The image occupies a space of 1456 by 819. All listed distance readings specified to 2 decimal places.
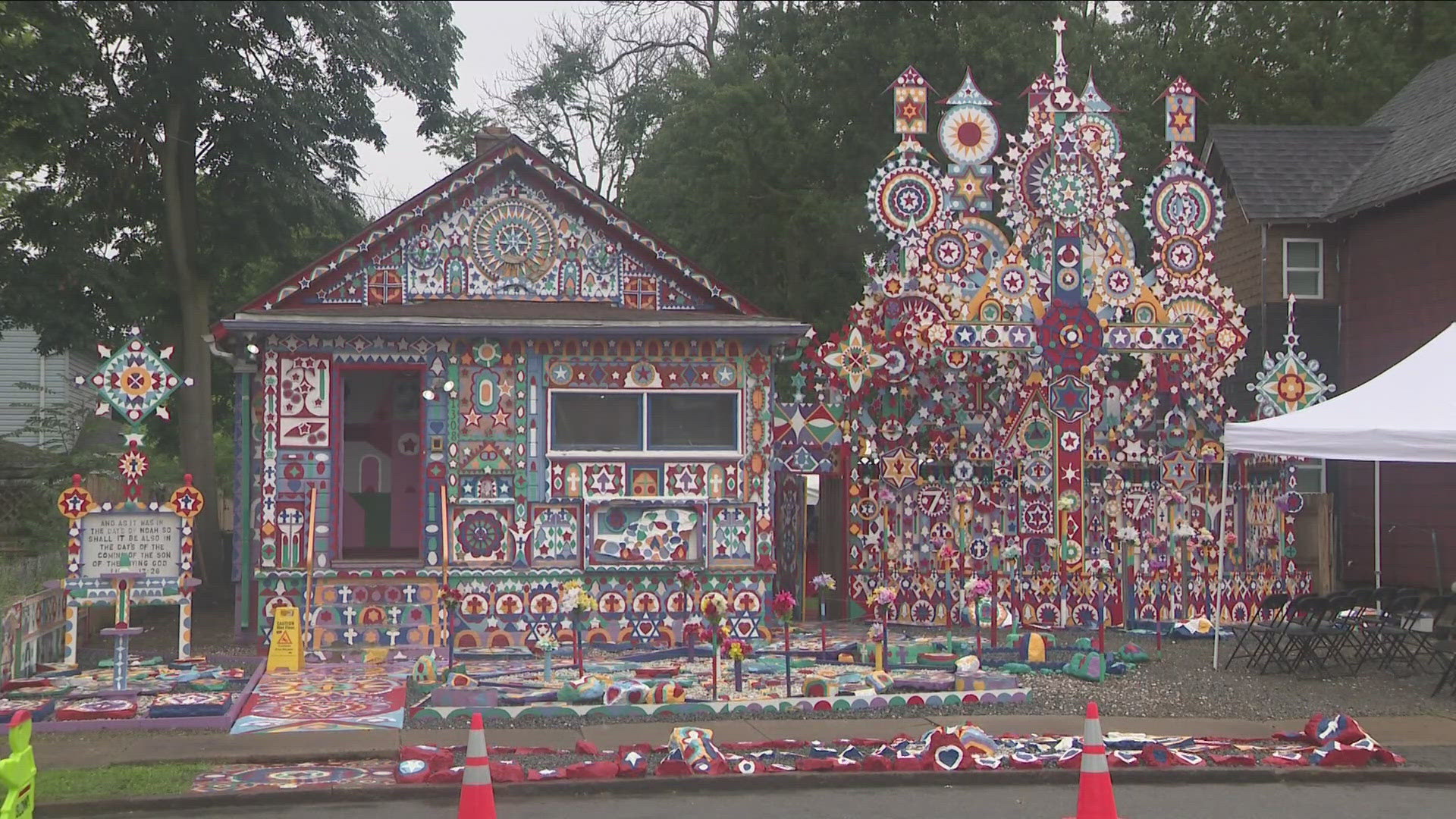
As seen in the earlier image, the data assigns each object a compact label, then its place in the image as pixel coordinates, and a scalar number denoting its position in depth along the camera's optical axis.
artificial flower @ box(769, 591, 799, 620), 14.01
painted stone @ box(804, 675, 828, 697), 12.23
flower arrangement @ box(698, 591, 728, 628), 12.26
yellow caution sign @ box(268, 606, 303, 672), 14.31
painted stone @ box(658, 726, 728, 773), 9.70
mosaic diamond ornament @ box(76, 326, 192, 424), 14.30
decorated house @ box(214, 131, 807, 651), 15.45
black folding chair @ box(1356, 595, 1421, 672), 14.70
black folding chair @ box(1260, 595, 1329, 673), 14.19
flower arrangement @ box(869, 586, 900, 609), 13.90
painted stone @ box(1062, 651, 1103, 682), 13.80
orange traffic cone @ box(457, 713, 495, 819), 7.11
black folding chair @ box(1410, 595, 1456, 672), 15.02
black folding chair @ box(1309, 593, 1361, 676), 14.42
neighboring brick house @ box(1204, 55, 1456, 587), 21.03
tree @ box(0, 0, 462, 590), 20.22
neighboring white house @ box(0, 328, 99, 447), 35.62
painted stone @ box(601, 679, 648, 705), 11.99
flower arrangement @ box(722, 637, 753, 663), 12.04
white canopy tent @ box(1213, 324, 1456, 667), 13.65
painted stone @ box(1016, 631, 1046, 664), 14.62
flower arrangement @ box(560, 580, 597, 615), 12.95
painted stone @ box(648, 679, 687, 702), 12.04
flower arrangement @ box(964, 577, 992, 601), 14.59
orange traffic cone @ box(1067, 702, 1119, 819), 7.42
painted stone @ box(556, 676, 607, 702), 11.99
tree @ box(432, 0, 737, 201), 39.22
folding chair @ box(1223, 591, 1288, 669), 14.50
